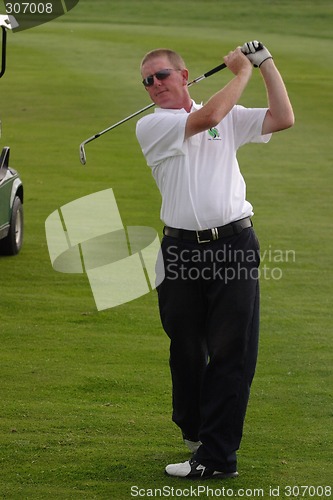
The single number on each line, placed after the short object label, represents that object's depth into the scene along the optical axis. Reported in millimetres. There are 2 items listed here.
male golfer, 9969
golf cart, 19453
